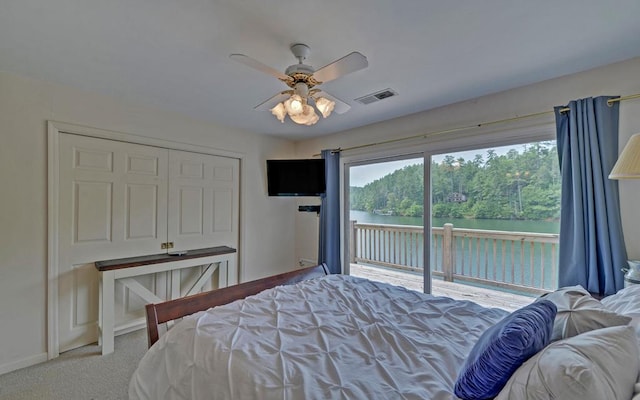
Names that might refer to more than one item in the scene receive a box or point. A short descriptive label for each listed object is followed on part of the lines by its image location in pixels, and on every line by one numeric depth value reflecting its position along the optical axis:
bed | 0.87
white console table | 2.50
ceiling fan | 1.56
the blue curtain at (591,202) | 1.96
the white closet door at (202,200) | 3.29
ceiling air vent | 2.59
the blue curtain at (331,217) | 3.86
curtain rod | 1.99
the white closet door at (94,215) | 2.56
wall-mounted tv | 3.93
